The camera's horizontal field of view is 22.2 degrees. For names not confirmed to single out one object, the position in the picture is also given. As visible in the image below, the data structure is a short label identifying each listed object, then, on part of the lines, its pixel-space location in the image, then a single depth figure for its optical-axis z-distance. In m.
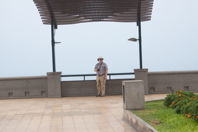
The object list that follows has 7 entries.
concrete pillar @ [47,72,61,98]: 23.25
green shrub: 10.50
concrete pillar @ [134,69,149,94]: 23.14
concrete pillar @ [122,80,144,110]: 14.41
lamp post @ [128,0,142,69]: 23.40
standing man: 22.88
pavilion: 22.91
